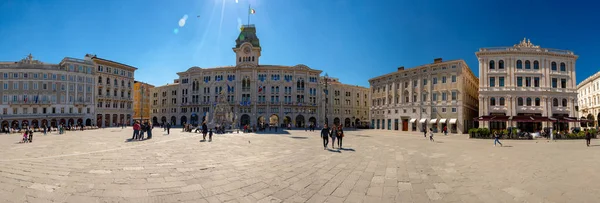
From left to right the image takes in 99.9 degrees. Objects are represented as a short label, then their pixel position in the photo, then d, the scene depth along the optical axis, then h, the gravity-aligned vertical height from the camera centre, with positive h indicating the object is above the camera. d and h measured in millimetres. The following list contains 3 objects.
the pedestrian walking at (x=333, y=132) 15680 -1358
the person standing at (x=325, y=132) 14938 -1261
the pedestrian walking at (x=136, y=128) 20375 -1384
